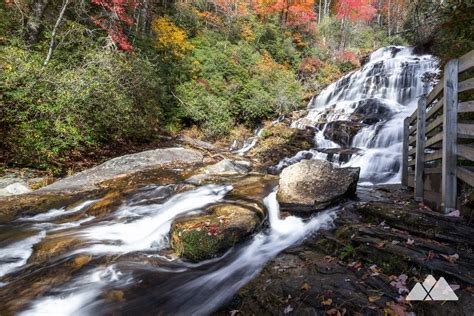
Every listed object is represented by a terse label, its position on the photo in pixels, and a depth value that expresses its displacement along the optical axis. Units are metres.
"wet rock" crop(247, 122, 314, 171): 11.81
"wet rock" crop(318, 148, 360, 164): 10.51
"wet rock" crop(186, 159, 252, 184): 8.15
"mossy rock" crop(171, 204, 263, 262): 4.29
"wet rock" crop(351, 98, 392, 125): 12.89
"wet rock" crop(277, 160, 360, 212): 5.74
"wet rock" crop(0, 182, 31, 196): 6.57
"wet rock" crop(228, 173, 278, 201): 6.39
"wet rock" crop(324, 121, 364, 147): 12.05
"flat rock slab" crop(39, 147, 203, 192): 7.40
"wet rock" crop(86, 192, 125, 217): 6.09
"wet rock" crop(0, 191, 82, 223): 5.81
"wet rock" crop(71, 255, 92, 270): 4.12
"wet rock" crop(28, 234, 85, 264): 4.35
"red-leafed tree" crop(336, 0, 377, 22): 26.83
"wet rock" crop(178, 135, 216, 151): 13.08
